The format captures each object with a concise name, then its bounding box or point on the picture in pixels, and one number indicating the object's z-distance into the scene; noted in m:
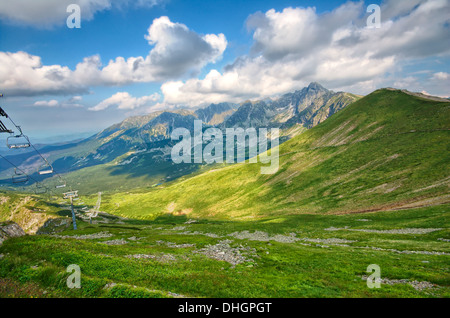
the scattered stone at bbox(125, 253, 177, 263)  30.53
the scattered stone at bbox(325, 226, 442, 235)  51.66
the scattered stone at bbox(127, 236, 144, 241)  57.84
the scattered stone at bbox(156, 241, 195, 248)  46.17
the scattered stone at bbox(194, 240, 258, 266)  33.33
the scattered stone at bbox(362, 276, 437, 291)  22.97
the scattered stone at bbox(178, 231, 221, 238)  68.54
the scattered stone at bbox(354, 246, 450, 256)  37.46
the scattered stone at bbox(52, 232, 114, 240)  61.03
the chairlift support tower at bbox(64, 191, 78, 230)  90.76
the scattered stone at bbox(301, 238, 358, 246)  51.38
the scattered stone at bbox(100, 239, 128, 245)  51.69
